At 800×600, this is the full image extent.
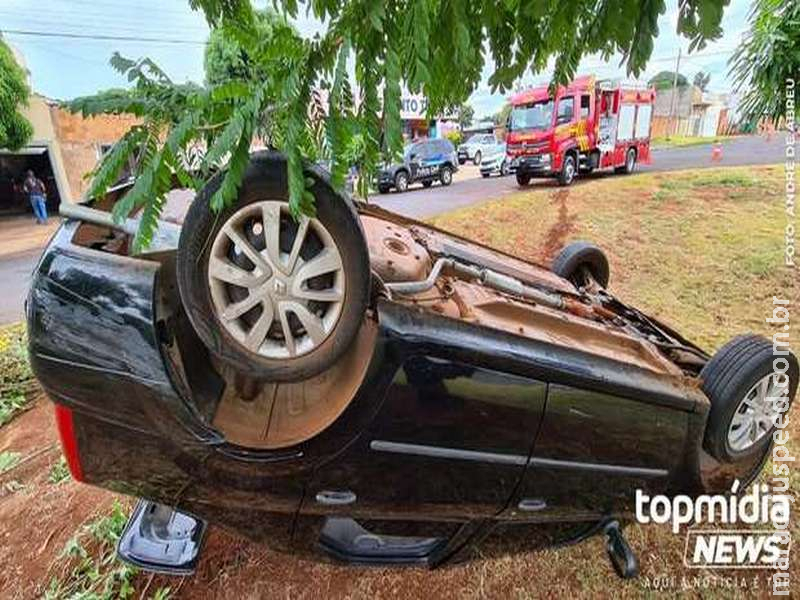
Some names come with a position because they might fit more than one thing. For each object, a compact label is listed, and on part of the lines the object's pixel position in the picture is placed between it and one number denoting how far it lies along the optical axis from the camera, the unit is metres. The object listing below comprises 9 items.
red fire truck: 15.11
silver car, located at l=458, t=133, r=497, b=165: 28.05
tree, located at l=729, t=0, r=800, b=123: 4.57
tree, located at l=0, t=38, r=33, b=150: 13.61
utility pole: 45.88
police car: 18.61
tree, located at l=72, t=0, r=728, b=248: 1.09
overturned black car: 1.51
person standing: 17.58
